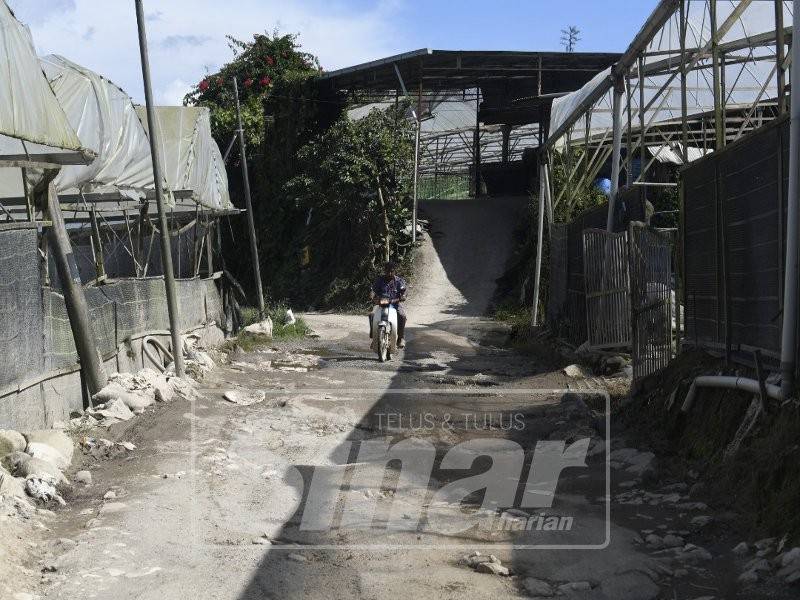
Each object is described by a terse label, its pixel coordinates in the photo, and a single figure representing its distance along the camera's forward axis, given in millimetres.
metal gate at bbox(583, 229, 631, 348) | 11719
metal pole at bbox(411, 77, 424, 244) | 31406
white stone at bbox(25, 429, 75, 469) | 7535
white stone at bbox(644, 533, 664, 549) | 5742
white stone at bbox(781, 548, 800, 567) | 4730
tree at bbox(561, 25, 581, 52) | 77844
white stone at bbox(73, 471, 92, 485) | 7438
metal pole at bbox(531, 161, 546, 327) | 21241
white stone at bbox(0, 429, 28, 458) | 7324
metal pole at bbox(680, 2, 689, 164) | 10766
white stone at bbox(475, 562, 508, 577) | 5238
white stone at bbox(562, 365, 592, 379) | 12769
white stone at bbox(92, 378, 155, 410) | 9961
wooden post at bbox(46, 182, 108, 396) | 9805
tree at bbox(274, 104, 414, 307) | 31594
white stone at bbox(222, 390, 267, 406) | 11242
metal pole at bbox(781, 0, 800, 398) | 5973
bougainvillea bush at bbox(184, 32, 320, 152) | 36312
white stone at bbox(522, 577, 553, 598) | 4953
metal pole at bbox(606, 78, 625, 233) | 13383
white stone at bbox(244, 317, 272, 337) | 20234
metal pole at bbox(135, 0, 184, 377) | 12523
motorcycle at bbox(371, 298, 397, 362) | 15672
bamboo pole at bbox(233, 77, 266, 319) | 24856
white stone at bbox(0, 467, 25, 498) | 6476
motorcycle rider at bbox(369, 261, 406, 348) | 15844
